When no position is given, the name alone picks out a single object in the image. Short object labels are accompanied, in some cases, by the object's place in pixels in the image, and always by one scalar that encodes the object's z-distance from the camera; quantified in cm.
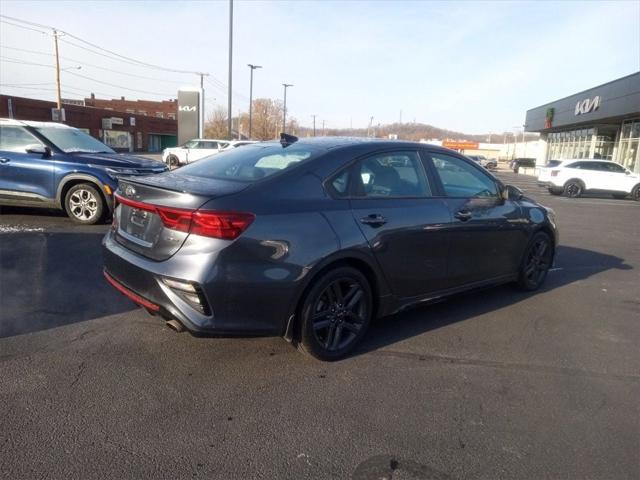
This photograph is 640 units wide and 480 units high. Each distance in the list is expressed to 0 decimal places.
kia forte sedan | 298
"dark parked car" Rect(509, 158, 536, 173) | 4958
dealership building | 2569
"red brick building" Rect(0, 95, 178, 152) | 3922
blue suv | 758
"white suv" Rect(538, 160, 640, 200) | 1995
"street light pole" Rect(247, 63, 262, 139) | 4000
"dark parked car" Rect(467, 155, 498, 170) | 5037
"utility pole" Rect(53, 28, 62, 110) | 3844
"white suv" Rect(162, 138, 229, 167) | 2498
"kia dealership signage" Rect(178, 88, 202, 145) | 3328
